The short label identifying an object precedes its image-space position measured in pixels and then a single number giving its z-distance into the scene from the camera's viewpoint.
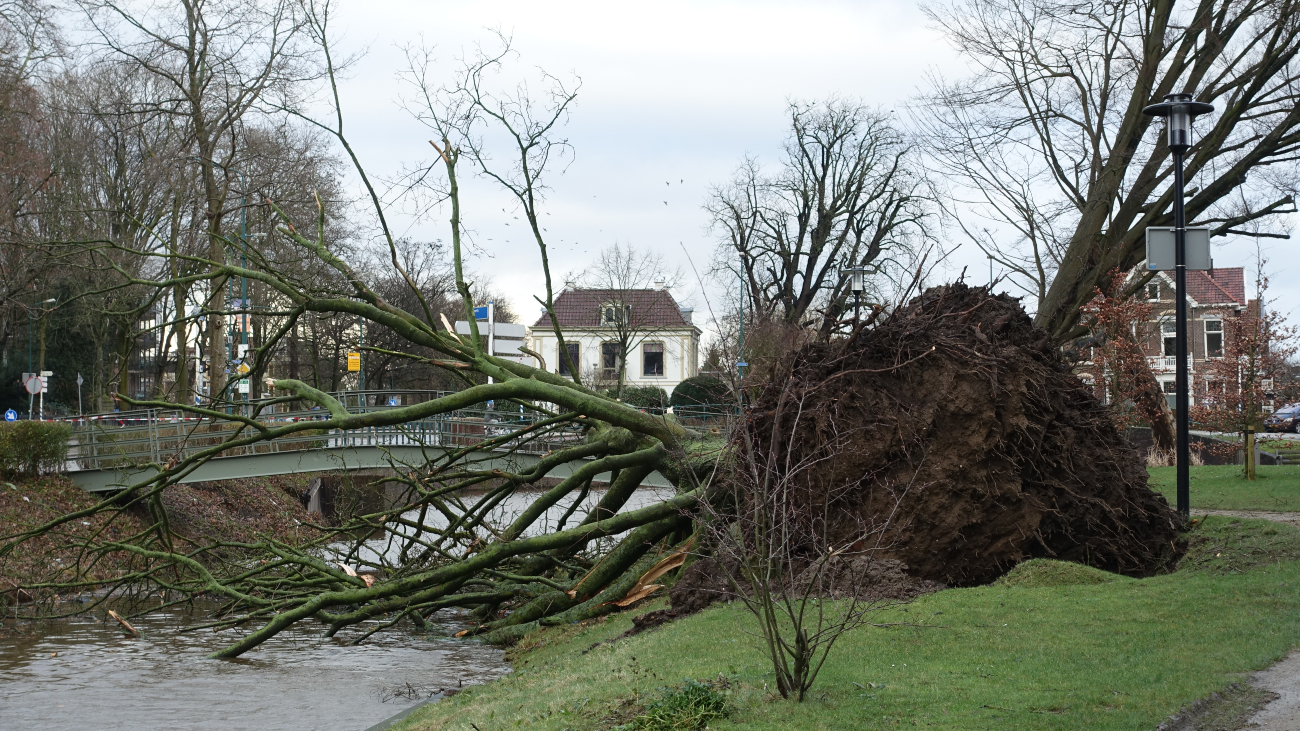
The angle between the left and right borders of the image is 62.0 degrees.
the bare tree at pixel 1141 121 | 19.38
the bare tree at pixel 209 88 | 24.15
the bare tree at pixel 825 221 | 48.91
